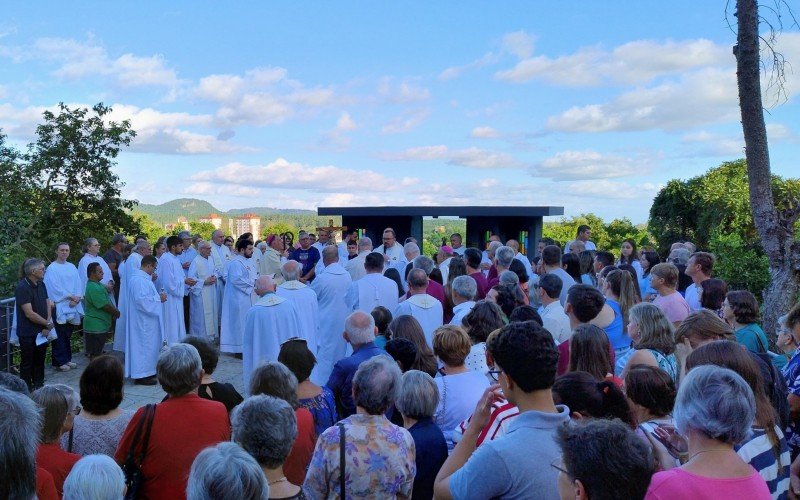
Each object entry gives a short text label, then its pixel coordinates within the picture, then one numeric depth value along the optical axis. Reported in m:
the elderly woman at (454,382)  3.86
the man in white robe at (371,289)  8.19
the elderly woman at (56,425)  2.94
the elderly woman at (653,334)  4.15
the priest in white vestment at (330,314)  8.91
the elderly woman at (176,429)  3.24
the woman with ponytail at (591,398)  2.87
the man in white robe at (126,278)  9.62
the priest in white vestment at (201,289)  11.76
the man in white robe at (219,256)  12.33
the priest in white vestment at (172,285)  10.08
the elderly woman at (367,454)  2.96
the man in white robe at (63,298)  9.52
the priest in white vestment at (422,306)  6.94
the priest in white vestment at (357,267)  11.58
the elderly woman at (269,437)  2.70
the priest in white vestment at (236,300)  11.22
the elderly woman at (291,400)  3.44
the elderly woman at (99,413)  3.39
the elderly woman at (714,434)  2.17
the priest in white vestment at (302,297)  8.09
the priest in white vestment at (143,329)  8.98
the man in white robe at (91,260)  9.92
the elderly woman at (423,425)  3.32
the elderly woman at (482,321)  4.82
